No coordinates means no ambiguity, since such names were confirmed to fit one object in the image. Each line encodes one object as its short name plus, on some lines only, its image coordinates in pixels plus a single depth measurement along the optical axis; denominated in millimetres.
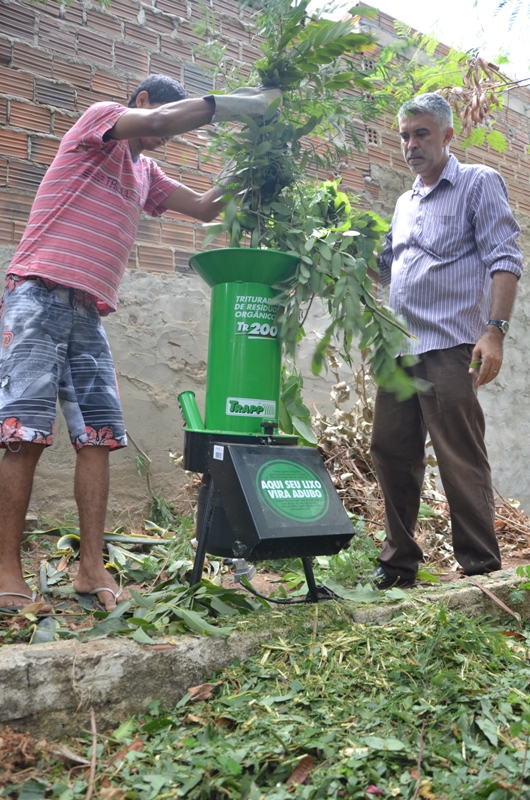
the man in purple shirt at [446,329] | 2748
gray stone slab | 1631
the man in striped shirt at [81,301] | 2279
